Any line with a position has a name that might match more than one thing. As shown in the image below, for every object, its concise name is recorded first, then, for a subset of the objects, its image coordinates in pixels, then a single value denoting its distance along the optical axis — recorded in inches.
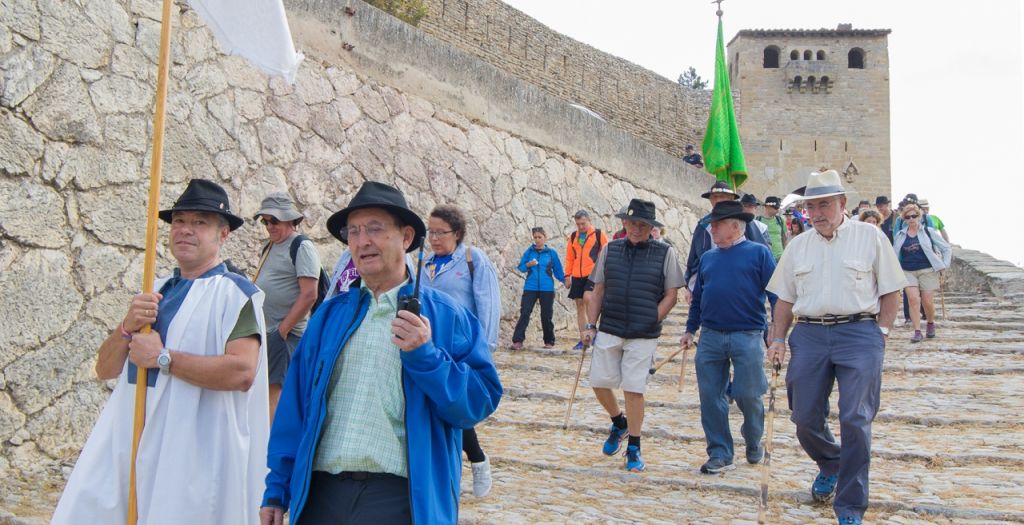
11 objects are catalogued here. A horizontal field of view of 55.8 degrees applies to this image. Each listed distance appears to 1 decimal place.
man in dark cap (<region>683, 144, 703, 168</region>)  1010.1
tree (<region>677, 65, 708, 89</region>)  2628.0
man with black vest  257.1
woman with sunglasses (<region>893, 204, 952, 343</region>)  476.1
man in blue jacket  108.6
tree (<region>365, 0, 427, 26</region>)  597.2
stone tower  1446.9
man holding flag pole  127.9
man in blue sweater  253.1
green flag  659.4
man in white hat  199.9
